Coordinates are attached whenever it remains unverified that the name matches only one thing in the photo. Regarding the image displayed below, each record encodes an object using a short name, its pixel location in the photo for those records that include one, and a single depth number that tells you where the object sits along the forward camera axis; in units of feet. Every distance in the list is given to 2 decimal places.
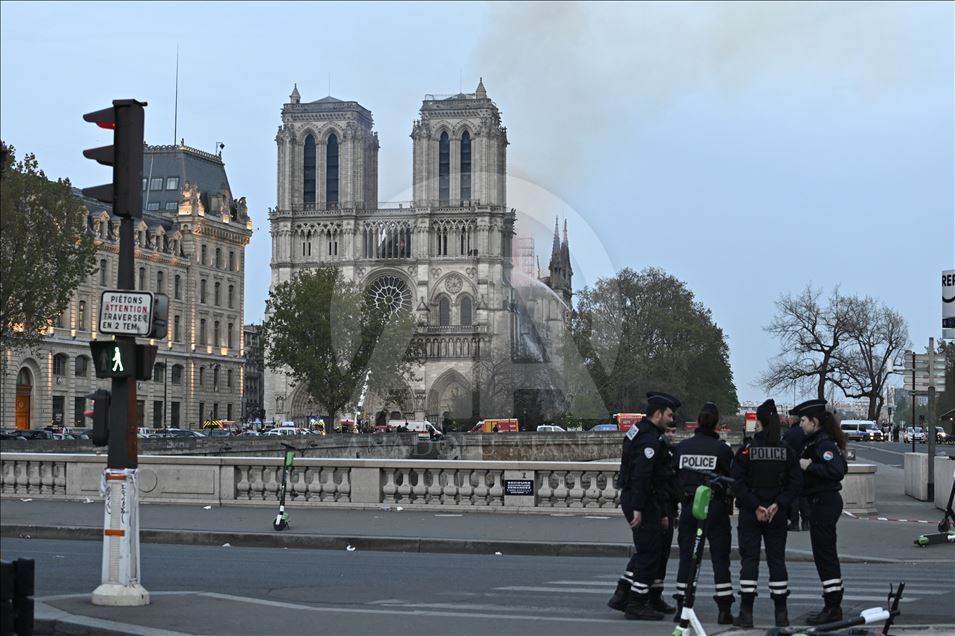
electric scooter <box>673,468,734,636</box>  32.99
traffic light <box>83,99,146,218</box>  42.65
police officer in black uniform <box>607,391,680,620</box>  42.14
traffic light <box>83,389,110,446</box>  42.29
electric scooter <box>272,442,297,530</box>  71.67
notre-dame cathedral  468.75
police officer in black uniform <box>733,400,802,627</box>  41.42
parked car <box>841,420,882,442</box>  396.55
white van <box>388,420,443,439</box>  332.94
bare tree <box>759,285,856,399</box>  319.47
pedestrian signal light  42.24
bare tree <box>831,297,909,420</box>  336.49
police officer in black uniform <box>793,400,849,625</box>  41.96
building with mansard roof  309.83
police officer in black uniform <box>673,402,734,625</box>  41.29
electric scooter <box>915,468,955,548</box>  68.39
